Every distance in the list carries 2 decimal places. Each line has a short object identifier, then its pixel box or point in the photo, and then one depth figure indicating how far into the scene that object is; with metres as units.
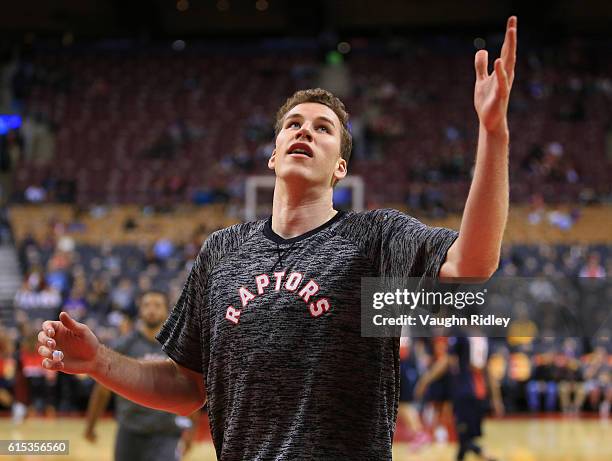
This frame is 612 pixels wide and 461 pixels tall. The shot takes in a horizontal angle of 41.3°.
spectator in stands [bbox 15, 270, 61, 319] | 16.00
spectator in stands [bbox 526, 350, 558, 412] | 13.73
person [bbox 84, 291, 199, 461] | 5.28
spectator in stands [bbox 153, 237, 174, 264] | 18.05
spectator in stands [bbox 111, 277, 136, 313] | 15.89
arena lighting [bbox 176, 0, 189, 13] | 23.75
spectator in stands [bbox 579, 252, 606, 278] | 16.29
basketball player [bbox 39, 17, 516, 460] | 1.86
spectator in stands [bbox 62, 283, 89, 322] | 15.64
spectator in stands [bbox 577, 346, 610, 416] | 13.57
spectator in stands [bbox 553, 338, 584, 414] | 13.70
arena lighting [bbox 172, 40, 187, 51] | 25.97
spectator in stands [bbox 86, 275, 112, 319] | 15.91
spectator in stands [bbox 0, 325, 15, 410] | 13.71
